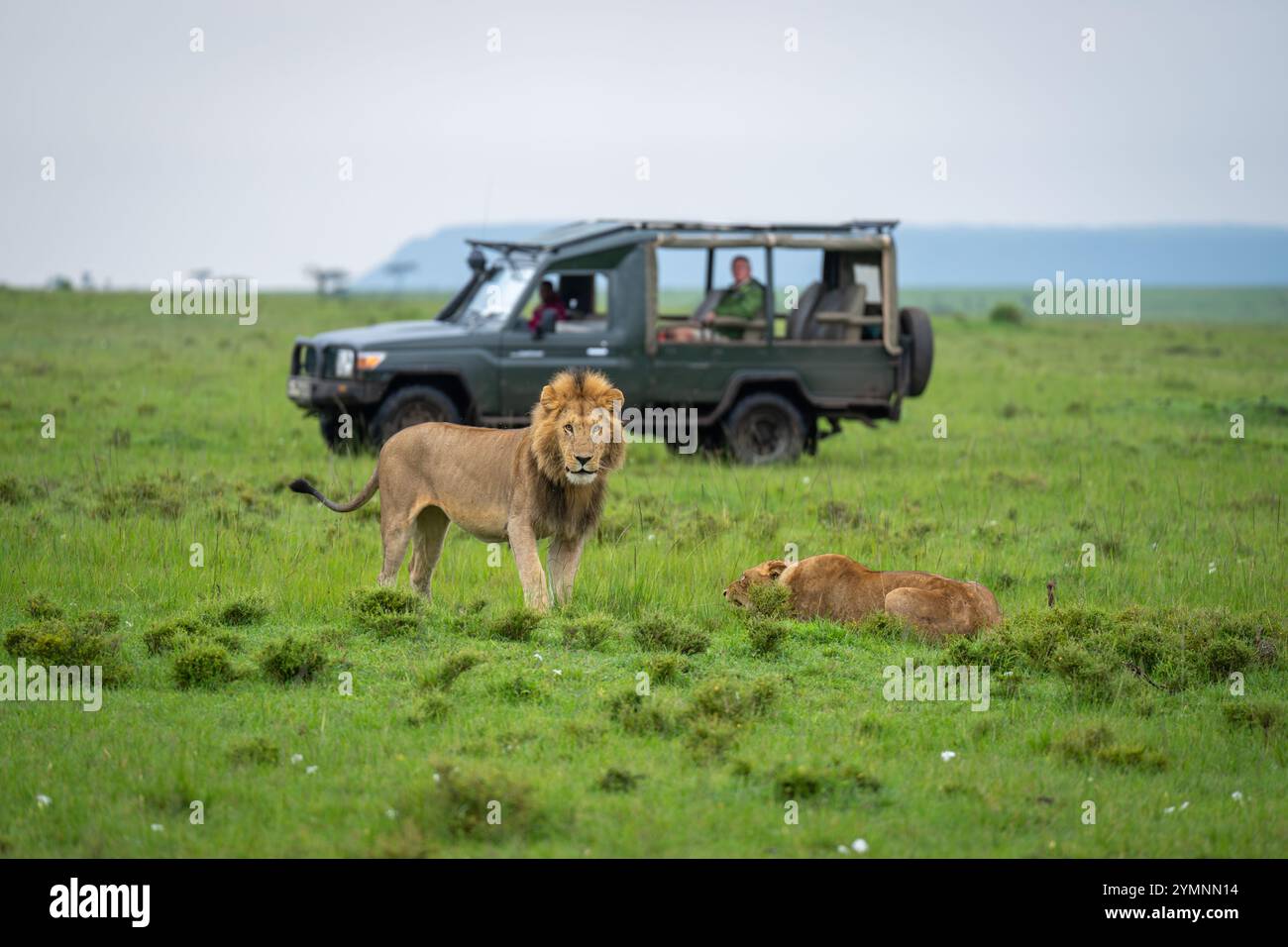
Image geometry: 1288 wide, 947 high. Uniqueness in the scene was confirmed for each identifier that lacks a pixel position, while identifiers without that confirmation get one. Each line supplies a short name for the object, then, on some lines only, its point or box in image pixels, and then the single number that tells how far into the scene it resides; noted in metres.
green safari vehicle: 16.83
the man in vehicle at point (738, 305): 17.61
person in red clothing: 16.98
